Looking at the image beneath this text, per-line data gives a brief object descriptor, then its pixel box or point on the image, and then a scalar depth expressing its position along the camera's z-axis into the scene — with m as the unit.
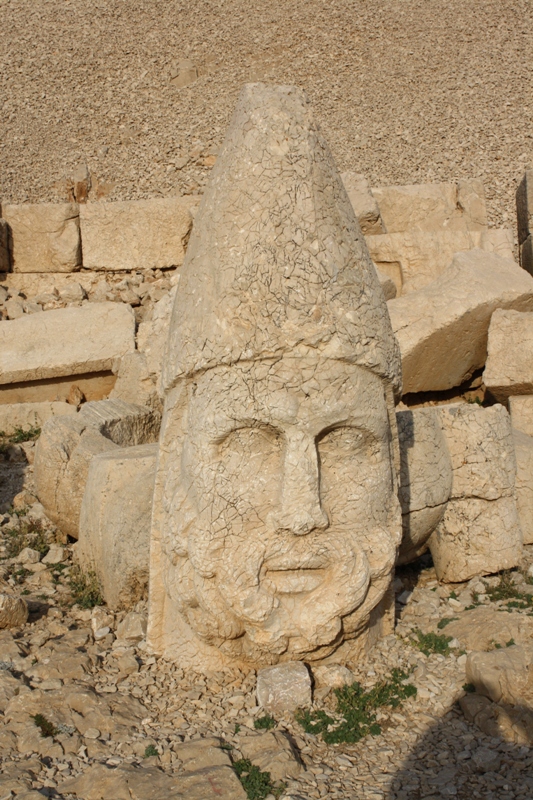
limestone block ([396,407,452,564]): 3.75
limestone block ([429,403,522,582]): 3.93
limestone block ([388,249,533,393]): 6.25
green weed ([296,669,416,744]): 2.87
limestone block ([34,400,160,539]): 4.66
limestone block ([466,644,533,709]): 2.96
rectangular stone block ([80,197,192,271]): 8.88
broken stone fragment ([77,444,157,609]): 3.76
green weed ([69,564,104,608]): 3.99
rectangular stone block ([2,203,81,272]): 9.03
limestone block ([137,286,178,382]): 5.58
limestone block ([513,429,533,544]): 4.30
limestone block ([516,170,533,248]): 8.20
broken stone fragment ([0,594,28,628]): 3.67
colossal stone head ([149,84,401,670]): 2.87
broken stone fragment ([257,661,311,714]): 2.97
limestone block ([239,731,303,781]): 2.66
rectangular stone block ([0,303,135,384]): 7.15
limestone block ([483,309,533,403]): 5.89
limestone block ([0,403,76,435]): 6.68
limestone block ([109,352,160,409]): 5.70
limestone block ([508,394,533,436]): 5.85
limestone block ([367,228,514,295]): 7.71
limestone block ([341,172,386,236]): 8.03
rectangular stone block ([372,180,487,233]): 8.67
